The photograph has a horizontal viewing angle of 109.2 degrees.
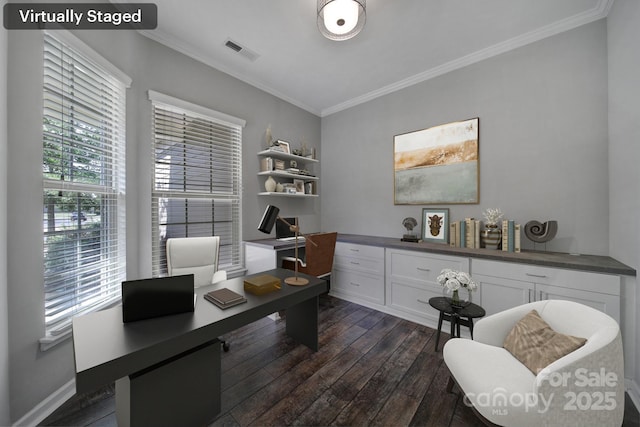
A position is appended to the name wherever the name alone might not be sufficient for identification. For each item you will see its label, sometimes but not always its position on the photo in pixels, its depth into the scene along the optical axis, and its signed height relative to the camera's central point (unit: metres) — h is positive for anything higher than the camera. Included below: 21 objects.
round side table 1.81 -0.81
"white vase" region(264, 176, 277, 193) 3.26 +0.39
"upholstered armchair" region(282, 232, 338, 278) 2.61 -0.52
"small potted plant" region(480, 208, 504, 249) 2.41 -0.21
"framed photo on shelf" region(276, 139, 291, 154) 3.37 +1.01
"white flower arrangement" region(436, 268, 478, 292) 1.83 -0.57
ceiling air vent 2.49 +1.86
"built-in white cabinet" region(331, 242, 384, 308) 2.95 -0.86
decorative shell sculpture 2.17 -0.19
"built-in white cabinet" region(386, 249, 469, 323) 2.47 -0.80
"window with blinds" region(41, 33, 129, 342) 1.50 +0.22
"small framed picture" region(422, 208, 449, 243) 2.85 -0.17
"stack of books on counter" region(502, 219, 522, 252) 2.30 -0.26
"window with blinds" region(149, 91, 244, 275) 2.42 +0.42
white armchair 0.96 -0.82
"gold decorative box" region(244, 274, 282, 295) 1.59 -0.52
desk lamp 1.71 -0.06
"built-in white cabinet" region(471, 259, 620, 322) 1.71 -0.63
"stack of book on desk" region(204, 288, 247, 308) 1.40 -0.55
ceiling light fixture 1.80 +1.59
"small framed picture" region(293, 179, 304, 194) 3.60 +0.44
